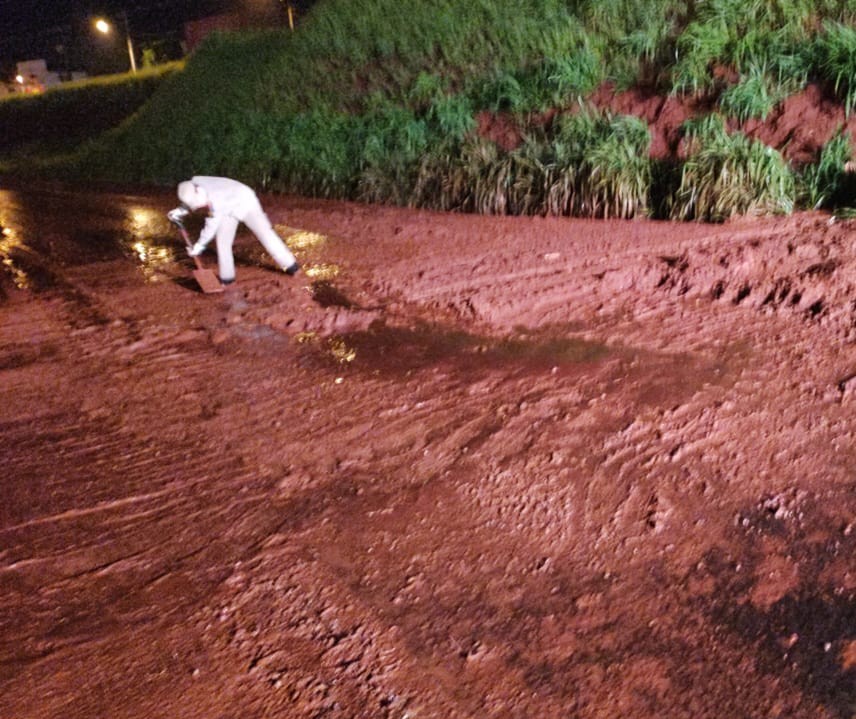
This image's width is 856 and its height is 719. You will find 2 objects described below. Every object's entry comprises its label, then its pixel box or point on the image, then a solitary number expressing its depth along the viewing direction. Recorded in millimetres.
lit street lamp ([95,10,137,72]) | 33156
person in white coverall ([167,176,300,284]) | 6473
